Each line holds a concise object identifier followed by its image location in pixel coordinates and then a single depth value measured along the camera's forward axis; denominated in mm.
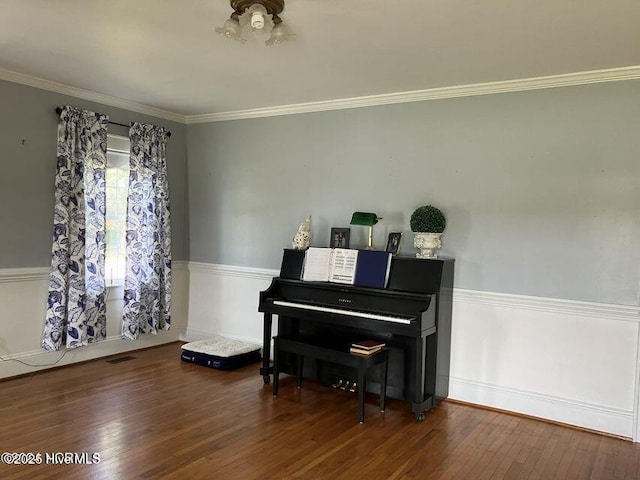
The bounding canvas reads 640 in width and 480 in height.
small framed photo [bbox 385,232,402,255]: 3885
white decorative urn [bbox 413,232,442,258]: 3738
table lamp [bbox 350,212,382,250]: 4016
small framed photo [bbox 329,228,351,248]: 4160
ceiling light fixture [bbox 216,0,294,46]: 2389
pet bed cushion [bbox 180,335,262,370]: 4434
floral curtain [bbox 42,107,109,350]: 4164
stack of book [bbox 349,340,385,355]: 3420
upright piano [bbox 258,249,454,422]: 3451
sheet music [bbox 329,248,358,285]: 3854
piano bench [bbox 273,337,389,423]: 3357
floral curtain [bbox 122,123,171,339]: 4766
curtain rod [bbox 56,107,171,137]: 4203
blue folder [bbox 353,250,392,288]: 3713
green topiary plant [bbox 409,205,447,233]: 3699
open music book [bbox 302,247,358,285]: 3869
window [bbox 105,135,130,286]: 4723
